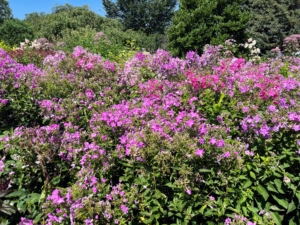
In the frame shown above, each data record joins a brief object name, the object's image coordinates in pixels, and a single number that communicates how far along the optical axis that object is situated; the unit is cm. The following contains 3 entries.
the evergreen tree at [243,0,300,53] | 1548
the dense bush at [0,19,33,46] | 1789
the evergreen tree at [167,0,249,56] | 1058
